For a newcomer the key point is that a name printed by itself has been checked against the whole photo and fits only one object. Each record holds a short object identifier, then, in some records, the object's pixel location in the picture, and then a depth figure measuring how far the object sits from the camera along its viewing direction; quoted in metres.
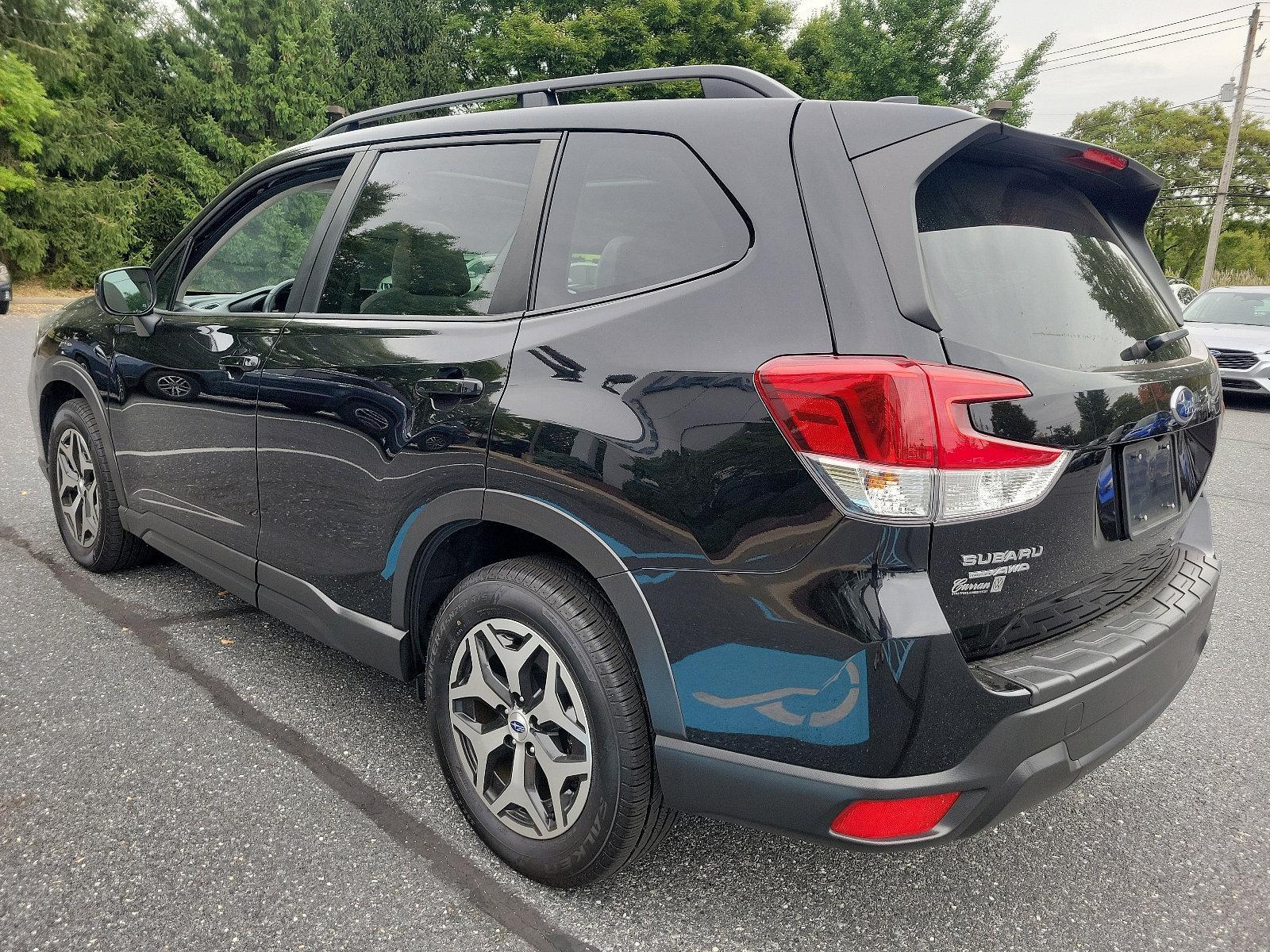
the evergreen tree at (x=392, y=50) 32.47
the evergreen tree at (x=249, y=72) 27.70
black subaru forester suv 1.63
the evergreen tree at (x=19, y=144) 21.67
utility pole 25.80
